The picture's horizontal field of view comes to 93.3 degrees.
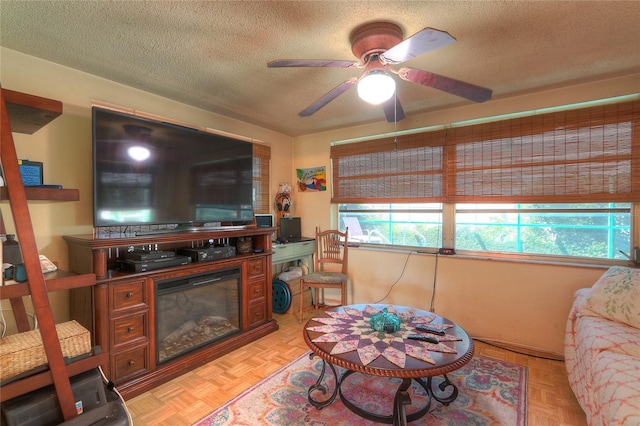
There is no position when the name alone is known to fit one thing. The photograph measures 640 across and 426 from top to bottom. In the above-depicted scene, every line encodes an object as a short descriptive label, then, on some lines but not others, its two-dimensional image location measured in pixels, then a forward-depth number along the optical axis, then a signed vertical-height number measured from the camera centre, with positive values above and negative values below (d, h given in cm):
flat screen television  210 +28
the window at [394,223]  335 -18
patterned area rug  180 -126
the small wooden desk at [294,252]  345 -53
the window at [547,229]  252 -20
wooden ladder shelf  106 -28
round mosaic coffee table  153 -79
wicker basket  121 -61
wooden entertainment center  196 -68
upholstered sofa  127 -74
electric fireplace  229 -85
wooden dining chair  335 -71
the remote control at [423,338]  179 -78
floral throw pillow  178 -57
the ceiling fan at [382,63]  158 +77
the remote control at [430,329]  190 -78
